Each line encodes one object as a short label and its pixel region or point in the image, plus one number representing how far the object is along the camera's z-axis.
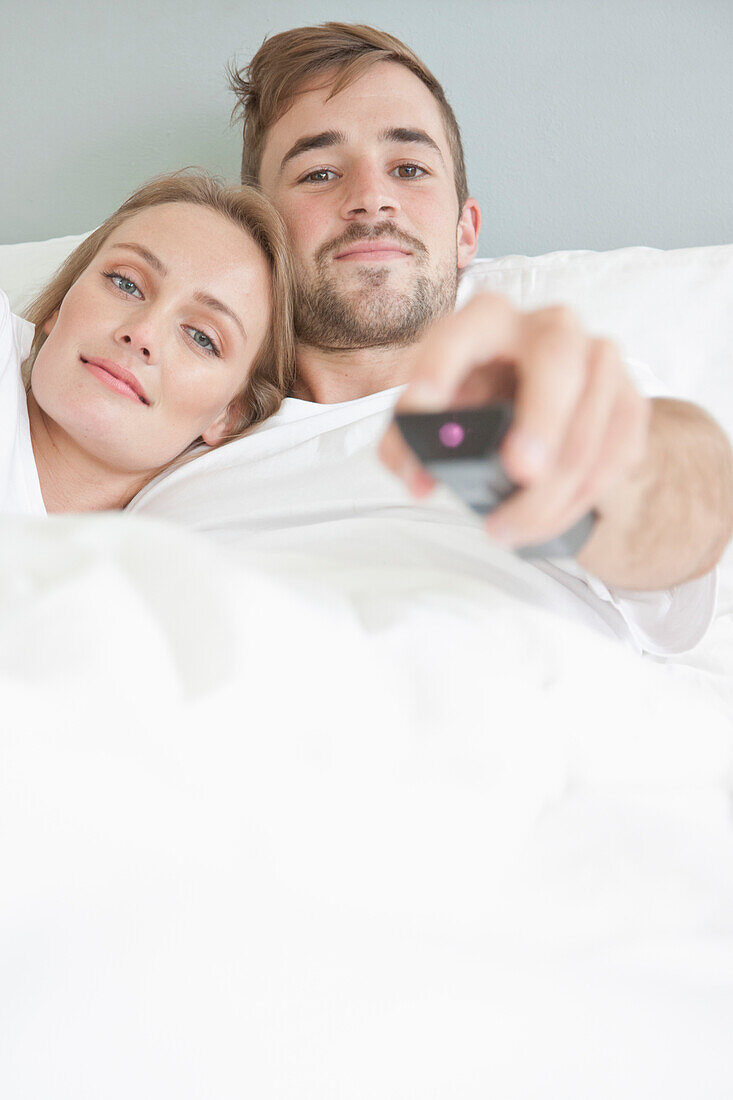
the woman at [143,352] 1.03
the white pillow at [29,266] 1.39
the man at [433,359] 0.41
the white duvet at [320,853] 0.34
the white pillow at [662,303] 1.19
